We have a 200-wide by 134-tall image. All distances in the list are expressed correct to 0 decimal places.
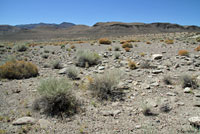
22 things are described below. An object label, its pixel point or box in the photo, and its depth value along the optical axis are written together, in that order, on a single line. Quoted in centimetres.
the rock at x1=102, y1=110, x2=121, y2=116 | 300
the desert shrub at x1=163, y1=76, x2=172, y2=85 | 438
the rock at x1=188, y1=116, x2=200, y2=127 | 242
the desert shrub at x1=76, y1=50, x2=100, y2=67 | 712
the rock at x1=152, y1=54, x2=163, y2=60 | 766
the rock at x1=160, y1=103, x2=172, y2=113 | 302
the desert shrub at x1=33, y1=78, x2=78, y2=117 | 310
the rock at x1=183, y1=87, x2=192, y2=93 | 373
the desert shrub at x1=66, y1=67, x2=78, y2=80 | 515
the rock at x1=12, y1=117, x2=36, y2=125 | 265
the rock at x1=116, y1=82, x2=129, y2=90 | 426
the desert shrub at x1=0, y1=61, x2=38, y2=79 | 521
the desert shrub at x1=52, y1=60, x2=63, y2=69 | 679
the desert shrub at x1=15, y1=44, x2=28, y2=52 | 1335
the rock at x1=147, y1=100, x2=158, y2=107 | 322
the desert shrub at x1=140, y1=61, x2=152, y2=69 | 612
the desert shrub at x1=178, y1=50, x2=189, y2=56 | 804
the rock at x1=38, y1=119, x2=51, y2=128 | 261
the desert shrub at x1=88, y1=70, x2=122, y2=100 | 373
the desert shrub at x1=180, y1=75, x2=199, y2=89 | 402
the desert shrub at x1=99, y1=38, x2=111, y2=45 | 1694
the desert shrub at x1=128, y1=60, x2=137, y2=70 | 617
